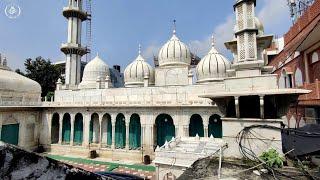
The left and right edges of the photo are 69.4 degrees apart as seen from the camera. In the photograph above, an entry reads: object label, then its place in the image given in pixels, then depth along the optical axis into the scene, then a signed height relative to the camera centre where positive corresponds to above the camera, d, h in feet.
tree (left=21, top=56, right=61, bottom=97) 125.86 +20.38
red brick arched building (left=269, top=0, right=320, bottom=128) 38.34 +9.68
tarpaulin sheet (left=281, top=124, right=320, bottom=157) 21.79 -3.65
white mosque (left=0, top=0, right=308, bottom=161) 68.23 +0.87
